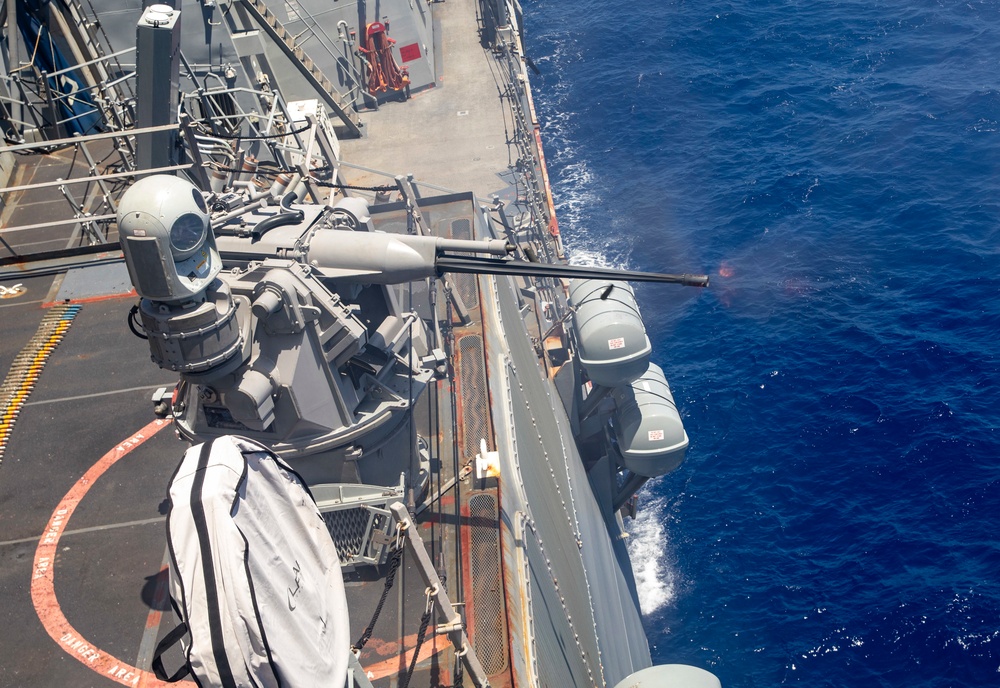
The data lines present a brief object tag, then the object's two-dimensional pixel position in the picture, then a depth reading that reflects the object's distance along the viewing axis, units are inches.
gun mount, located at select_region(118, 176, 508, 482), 363.3
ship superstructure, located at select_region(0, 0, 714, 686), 426.0
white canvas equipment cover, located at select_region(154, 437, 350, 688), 207.8
